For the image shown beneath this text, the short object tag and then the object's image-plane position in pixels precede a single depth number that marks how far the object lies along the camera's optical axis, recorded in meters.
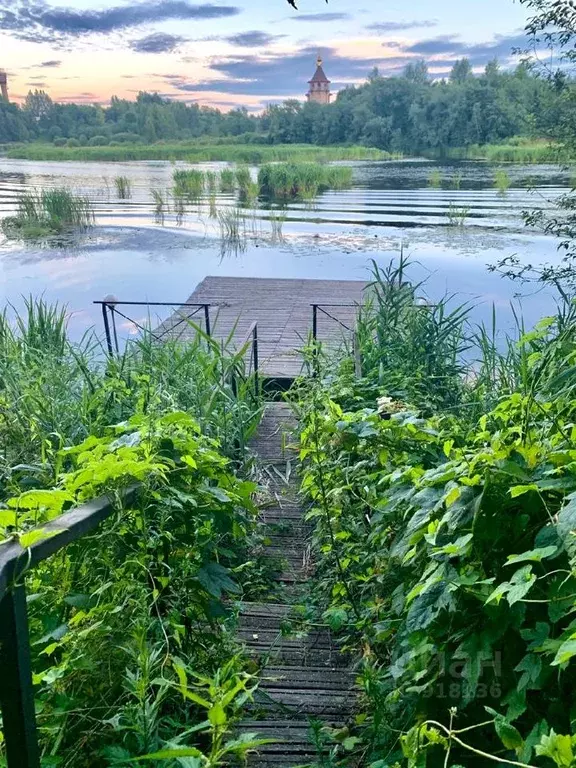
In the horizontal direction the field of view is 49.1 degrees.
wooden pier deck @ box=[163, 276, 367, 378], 6.55
